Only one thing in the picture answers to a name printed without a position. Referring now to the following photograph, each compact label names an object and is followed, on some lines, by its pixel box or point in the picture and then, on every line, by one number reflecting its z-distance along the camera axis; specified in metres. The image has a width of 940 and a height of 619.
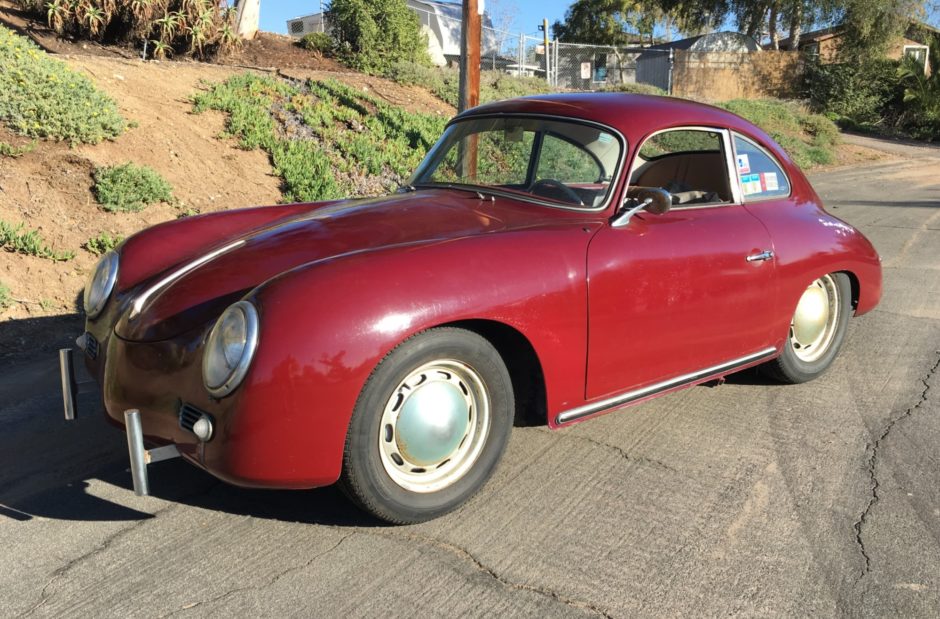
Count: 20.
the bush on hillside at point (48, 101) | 7.37
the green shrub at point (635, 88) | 21.24
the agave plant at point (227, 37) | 11.86
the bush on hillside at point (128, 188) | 6.98
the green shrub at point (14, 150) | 6.98
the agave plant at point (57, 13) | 10.64
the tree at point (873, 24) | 29.12
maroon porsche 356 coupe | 2.52
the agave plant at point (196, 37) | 11.44
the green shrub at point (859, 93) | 26.78
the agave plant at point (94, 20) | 10.77
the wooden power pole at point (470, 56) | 8.67
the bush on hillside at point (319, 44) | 14.65
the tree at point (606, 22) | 57.66
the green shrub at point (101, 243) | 6.39
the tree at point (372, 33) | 14.27
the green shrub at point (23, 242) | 5.97
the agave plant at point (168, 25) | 11.14
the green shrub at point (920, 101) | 25.00
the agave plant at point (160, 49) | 11.24
